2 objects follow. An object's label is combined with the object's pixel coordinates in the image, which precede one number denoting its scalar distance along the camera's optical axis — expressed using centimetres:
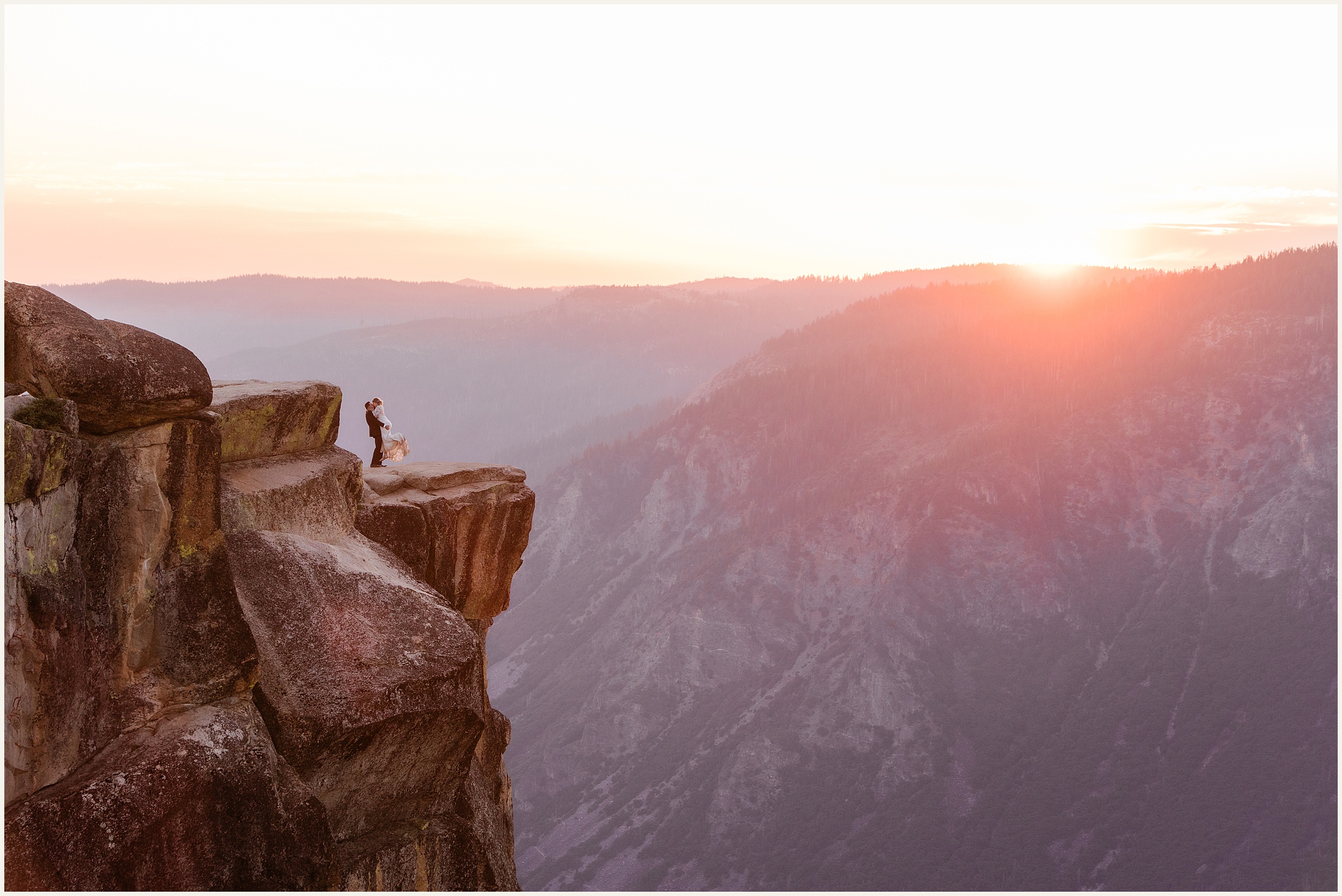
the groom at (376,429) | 3162
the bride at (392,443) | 3184
